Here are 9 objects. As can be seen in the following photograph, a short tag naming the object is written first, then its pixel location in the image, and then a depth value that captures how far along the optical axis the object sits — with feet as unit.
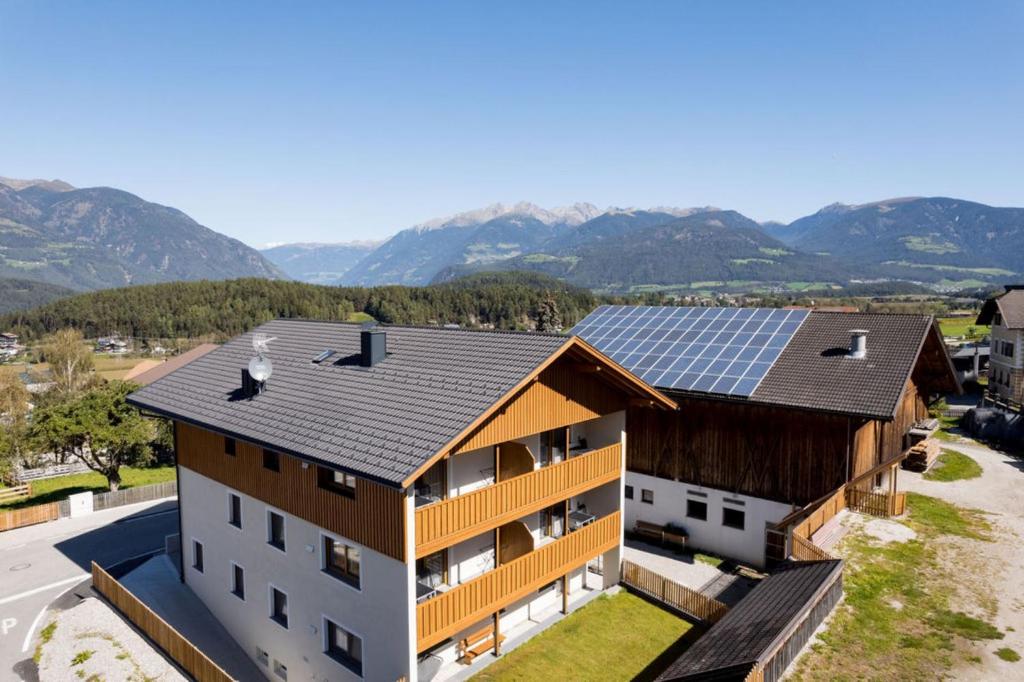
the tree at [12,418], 125.39
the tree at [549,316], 450.71
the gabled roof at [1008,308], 172.86
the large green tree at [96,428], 120.47
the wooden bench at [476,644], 54.65
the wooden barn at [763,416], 71.26
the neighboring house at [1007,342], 169.27
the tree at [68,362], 212.23
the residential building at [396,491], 47.24
